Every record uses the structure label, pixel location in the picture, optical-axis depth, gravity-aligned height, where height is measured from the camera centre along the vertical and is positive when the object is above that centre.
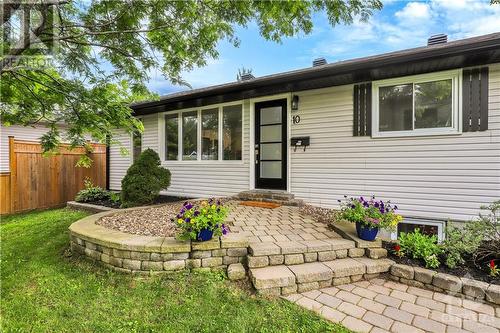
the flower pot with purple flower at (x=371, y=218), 3.28 -0.74
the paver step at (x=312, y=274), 2.57 -1.19
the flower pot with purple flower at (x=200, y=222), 2.83 -0.68
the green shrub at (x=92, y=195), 7.14 -0.98
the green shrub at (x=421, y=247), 2.96 -1.04
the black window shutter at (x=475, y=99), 3.96 +0.95
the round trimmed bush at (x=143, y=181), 5.70 -0.47
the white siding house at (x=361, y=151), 4.04 +0.19
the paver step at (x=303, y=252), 2.88 -1.07
